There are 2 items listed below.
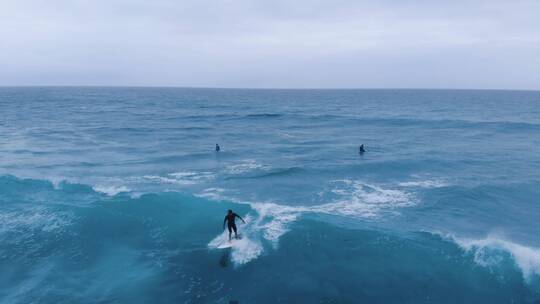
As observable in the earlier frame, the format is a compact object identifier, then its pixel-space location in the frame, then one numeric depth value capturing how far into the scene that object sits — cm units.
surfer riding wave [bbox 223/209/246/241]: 2331
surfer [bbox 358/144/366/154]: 5140
